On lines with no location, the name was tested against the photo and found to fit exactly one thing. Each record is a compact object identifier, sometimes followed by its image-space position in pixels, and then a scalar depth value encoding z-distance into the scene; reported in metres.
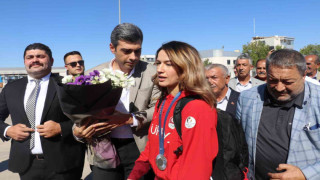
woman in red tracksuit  1.61
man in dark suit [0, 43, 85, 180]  2.87
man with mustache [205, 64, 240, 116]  3.94
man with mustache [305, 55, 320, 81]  6.20
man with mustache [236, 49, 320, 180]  1.99
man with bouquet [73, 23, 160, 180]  2.58
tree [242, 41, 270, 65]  39.71
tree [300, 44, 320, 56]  50.81
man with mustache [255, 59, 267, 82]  6.30
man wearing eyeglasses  5.72
